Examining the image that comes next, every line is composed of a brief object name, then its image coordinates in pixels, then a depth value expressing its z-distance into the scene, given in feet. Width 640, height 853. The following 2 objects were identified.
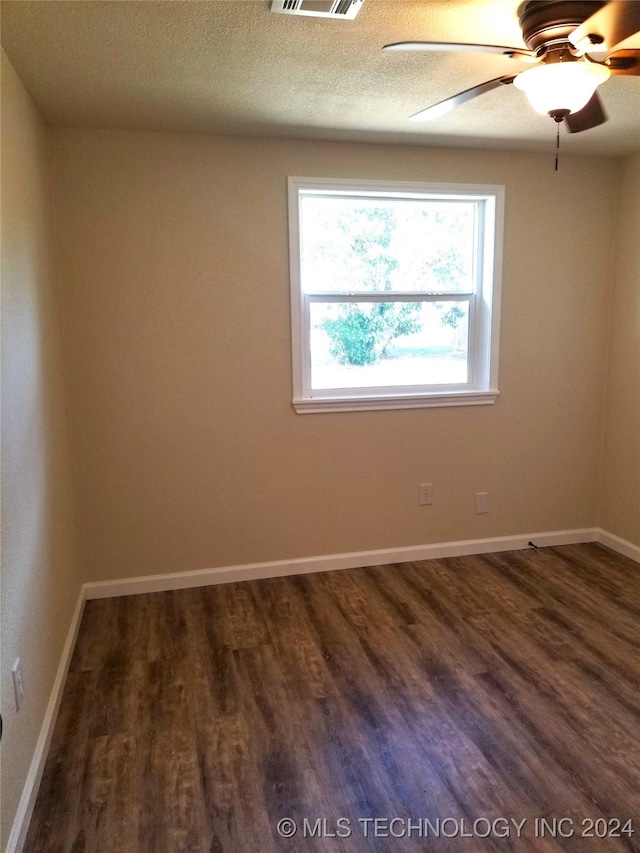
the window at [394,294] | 10.84
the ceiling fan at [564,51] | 5.04
